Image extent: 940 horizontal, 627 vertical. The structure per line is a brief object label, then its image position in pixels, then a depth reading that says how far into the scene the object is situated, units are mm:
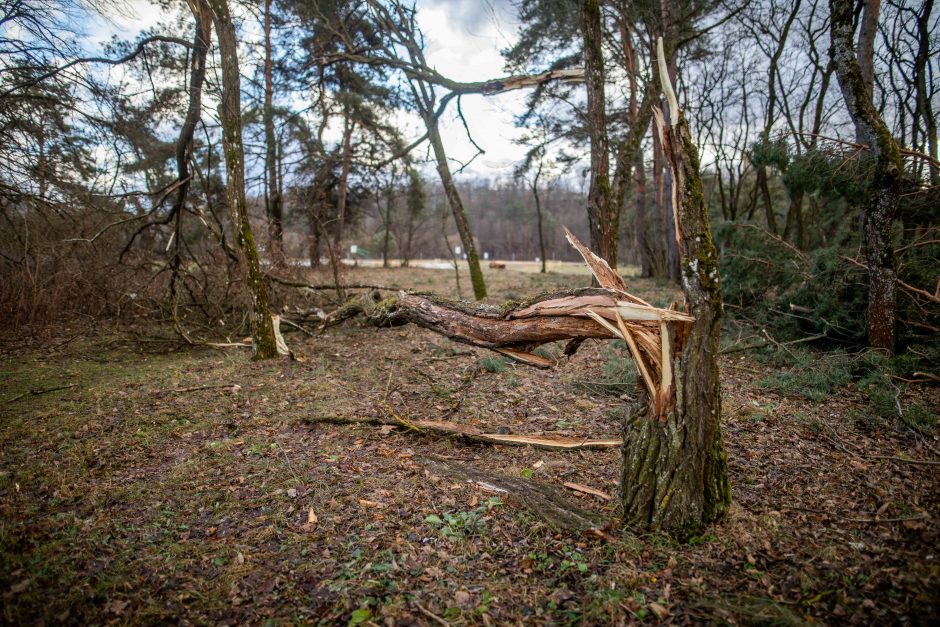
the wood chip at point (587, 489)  3207
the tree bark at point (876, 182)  5016
